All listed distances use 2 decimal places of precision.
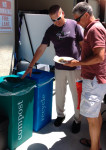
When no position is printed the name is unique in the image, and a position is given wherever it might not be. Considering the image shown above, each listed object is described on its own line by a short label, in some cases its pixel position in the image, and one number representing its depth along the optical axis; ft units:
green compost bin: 7.10
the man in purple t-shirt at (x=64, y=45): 8.55
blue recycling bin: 8.39
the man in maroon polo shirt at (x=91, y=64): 5.92
